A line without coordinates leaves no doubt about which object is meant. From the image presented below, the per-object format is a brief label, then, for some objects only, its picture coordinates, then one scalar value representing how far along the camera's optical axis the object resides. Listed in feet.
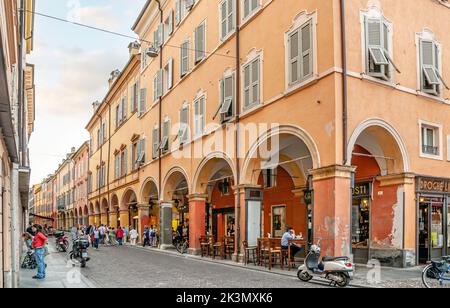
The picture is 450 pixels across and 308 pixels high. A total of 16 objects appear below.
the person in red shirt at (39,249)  46.93
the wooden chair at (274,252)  55.77
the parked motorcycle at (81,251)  61.06
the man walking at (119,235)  117.19
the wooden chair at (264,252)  58.23
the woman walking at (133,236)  116.37
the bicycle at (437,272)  39.78
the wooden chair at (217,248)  70.44
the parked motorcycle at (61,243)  92.48
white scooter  41.93
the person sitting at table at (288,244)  55.47
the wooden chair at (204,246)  76.13
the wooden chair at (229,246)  69.56
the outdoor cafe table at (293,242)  54.03
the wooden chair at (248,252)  61.93
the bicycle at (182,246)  85.15
